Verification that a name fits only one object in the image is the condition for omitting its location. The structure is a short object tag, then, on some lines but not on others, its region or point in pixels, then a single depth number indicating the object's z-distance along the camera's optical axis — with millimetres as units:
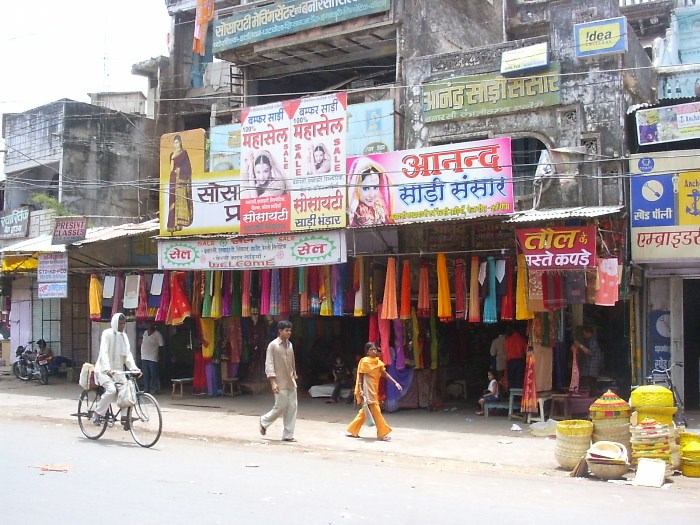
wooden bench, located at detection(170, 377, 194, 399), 17147
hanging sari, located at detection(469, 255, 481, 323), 13219
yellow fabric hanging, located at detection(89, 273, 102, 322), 17797
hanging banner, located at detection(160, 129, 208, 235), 16094
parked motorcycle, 20203
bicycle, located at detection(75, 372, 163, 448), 10227
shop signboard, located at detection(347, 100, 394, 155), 14602
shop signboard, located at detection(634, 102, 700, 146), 12422
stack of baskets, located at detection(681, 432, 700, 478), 8688
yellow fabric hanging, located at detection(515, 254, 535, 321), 12641
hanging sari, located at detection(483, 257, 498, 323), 13070
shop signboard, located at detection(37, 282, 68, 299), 17734
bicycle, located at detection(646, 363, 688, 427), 11945
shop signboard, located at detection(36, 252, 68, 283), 17828
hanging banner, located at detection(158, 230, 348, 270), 13914
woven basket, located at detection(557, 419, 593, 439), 9016
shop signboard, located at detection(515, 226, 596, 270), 11320
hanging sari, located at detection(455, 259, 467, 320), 13445
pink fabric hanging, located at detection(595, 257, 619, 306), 11438
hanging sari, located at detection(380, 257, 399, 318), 13836
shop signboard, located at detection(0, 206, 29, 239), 23672
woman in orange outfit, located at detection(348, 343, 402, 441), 11484
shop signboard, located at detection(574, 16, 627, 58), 12430
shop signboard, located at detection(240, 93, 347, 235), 14312
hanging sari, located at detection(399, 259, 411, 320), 13906
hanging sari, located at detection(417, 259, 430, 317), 13922
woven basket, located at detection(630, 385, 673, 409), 9070
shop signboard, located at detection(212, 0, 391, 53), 15656
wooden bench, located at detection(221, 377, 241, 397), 17266
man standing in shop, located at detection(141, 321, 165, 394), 17375
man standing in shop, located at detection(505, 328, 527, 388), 13977
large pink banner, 12172
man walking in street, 11102
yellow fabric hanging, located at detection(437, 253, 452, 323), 13547
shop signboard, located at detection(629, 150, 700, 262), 12258
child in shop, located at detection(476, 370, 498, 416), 13693
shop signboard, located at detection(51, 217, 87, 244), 17156
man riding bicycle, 10461
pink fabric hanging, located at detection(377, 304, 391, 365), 14000
